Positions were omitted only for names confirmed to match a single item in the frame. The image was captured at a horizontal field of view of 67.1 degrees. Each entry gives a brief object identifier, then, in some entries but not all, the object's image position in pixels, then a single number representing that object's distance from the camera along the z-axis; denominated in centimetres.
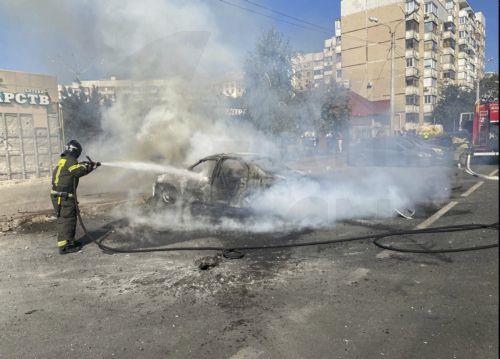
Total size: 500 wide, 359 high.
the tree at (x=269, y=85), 1138
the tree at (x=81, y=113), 1504
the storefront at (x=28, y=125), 1551
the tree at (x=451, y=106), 2559
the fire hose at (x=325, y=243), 519
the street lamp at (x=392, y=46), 1080
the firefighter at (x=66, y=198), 582
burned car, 676
